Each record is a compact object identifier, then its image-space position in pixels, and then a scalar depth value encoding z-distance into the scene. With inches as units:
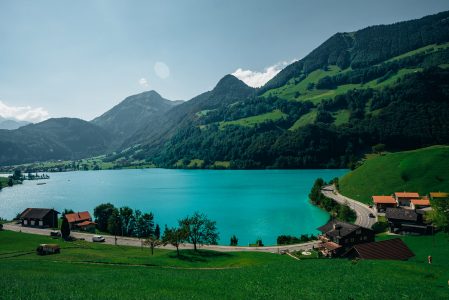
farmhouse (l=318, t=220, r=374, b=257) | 2605.8
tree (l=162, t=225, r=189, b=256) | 2462.5
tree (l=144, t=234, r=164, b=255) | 2592.0
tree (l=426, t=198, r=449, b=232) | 2316.7
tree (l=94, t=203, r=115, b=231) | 4109.3
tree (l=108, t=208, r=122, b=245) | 3658.5
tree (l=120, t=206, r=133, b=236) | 3673.7
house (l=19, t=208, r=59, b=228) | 3961.6
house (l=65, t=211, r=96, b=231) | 3909.9
